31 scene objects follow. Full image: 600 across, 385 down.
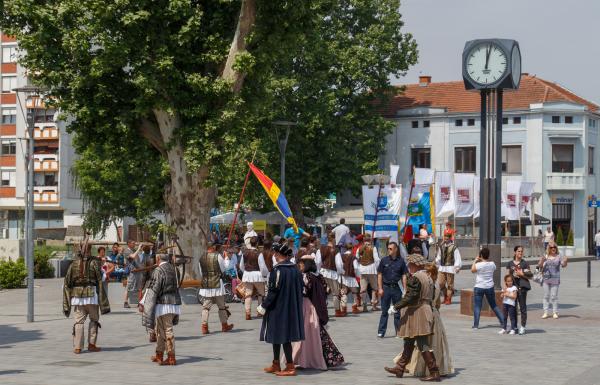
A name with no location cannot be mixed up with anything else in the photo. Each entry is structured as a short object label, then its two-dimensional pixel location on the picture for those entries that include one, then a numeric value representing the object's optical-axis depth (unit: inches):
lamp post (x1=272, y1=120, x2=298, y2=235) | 1610.0
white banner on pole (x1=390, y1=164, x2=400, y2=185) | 1367.9
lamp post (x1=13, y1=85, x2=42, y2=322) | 890.1
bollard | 1334.3
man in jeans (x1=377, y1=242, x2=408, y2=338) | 737.0
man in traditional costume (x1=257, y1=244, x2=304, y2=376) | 559.8
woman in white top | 789.2
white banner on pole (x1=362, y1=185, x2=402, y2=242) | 1139.9
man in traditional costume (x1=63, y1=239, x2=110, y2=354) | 669.3
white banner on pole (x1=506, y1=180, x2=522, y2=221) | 2068.2
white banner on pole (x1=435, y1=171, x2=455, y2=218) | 1916.8
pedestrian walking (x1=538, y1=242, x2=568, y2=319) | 899.4
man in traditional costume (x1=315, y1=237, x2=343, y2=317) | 917.2
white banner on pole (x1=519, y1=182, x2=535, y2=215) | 2113.7
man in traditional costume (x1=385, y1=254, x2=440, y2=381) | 543.5
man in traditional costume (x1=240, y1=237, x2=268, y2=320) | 890.1
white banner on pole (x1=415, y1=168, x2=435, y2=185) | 1688.0
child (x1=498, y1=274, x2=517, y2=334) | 766.5
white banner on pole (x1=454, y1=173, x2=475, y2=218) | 1982.0
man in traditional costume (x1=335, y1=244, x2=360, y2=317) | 923.4
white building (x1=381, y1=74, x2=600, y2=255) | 2544.3
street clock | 915.4
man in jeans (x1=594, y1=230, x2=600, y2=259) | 2377.0
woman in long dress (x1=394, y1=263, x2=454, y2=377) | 558.3
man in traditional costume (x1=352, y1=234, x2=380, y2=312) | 939.3
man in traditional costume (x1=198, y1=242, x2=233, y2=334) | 780.6
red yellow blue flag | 1147.3
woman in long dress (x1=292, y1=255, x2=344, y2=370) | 583.8
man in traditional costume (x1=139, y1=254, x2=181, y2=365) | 600.7
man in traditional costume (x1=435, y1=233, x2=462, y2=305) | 1023.6
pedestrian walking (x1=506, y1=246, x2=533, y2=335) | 800.9
